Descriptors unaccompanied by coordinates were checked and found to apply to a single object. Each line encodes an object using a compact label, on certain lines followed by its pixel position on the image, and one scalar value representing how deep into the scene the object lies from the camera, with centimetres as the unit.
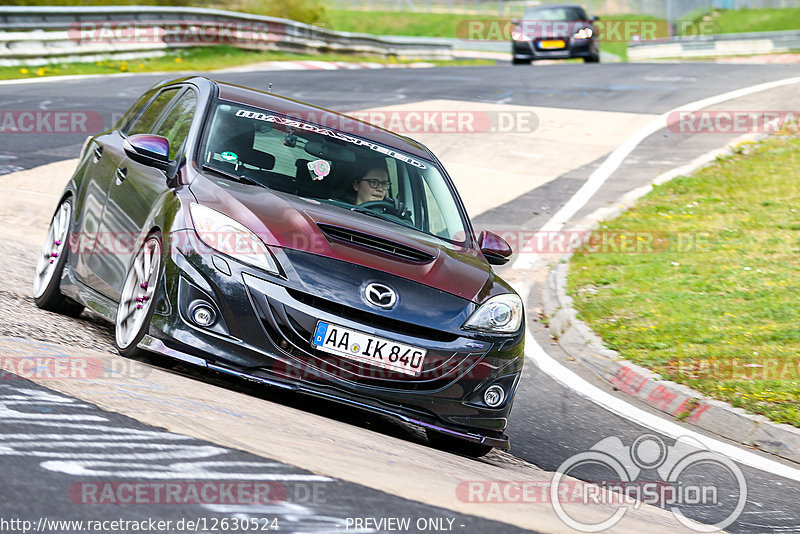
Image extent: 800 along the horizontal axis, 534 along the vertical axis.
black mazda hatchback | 1010
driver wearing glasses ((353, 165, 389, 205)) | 1249
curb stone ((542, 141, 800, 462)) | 1293
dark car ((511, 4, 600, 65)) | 6284
